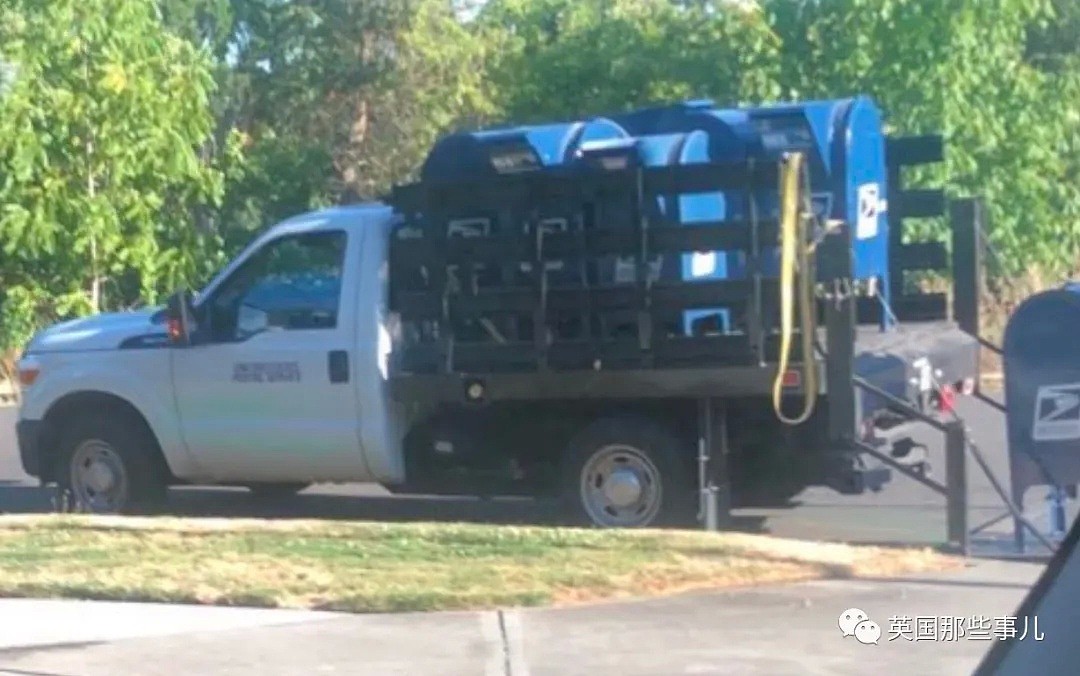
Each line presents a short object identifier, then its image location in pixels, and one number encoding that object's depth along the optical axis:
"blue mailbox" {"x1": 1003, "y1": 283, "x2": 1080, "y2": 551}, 9.88
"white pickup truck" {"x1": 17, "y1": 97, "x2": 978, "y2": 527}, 10.76
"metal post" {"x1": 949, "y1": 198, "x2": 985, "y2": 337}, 12.08
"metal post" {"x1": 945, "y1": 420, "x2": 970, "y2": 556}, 10.06
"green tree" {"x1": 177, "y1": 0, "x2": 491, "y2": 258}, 33.59
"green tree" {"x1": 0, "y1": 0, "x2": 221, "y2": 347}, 23.03
